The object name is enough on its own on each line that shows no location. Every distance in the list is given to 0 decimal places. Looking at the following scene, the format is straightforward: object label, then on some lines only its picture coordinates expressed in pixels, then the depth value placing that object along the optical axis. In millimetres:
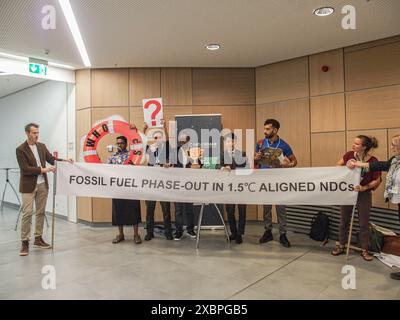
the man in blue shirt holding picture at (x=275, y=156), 3881
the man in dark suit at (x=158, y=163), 4234
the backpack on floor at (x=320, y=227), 4043
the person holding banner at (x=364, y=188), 3330
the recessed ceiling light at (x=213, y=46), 4219
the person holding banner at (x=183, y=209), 4219
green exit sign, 4805
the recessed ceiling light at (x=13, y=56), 4551
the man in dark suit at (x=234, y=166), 3936
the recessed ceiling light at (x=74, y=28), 3014
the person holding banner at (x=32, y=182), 3618
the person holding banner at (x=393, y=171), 2873
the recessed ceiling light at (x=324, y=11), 3182
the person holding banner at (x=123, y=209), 4035
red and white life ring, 5102
